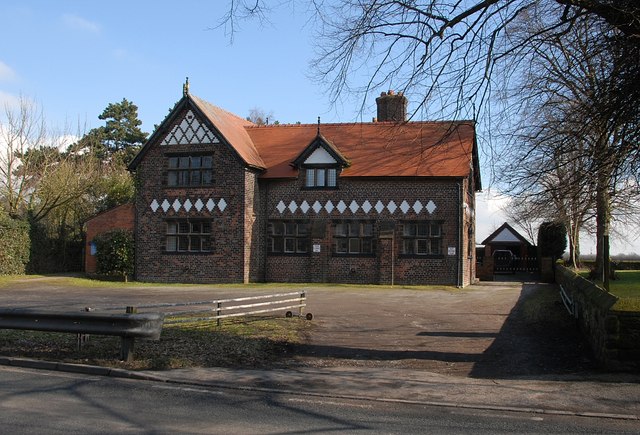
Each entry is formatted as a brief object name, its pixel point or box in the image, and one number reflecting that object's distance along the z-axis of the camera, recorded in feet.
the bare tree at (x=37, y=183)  122.83
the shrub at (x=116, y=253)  102.68
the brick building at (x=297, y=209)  97.14
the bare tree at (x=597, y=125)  31.14
